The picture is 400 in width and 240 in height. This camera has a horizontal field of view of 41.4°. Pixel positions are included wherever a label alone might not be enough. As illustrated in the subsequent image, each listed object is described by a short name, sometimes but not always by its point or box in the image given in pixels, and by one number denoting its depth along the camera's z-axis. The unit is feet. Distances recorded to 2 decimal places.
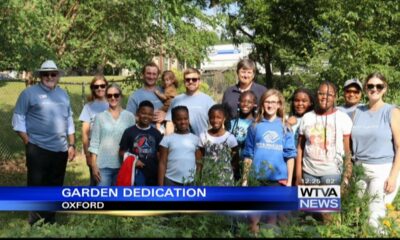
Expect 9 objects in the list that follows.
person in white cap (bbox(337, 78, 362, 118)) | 16.60
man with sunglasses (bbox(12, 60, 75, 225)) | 18.26
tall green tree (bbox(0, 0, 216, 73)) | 29.68
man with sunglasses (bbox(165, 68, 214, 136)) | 17.74
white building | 139.13
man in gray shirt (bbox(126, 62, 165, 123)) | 19.01
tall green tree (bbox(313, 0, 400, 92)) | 38.91
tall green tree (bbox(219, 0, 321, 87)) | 77.00
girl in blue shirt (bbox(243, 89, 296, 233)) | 15.38
